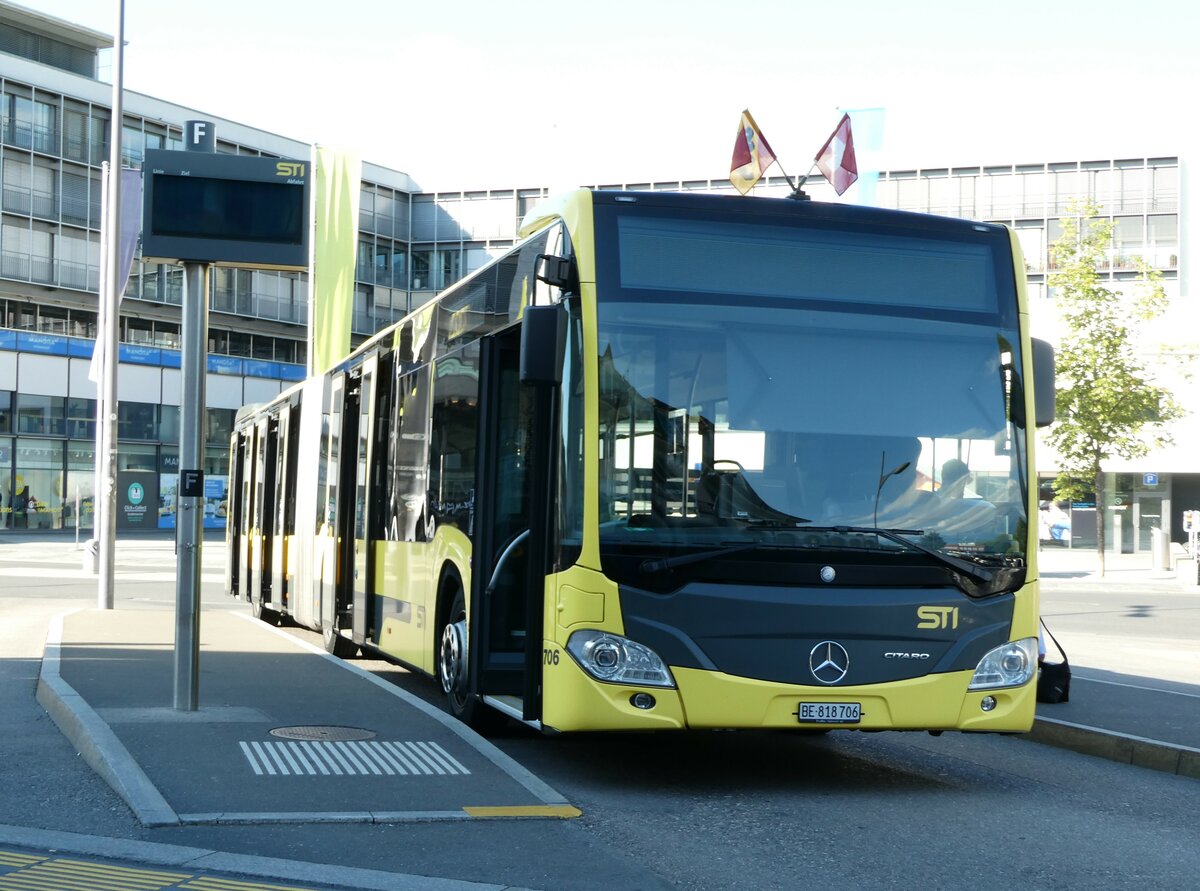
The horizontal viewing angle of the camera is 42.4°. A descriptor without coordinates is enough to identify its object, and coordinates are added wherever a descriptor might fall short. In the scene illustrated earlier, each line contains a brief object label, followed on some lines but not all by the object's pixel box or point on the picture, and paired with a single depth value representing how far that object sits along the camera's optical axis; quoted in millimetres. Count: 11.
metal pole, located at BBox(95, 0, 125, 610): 21484
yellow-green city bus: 7828
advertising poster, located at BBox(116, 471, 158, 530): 53281
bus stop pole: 9539
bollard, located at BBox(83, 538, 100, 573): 29125
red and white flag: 23203
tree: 35250
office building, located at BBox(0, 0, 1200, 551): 52938
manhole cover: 8828
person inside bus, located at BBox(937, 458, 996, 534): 8133
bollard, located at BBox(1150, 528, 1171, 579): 38875
